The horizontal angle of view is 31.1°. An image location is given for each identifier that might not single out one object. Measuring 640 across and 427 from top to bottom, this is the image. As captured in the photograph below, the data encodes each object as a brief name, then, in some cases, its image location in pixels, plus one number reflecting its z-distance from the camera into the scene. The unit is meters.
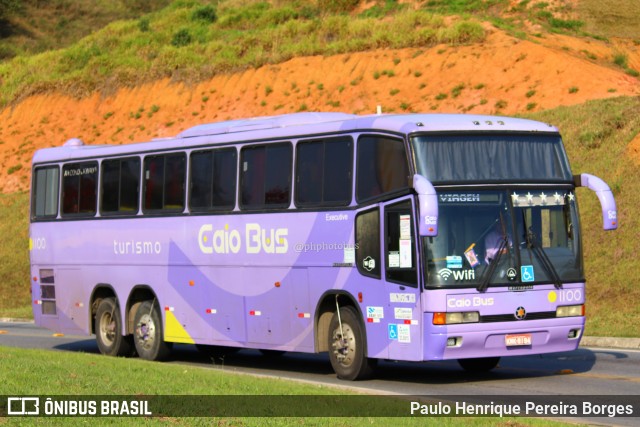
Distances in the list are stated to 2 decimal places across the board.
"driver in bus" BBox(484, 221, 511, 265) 15.04
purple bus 14.97
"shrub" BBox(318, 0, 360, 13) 67.25
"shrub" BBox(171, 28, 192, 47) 69.12
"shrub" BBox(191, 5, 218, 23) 74.25
